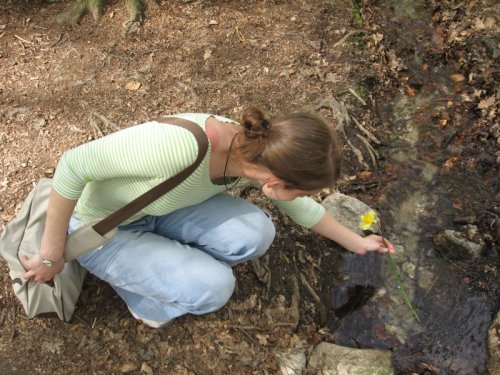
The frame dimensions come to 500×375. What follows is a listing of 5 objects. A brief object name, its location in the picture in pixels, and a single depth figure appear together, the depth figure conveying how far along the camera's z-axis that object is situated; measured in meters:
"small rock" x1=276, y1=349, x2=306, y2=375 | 2.92
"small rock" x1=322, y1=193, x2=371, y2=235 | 3.55
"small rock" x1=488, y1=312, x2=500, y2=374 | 3.08
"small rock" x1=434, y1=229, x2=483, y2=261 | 3.47
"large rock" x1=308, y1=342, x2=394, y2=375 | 2.92
